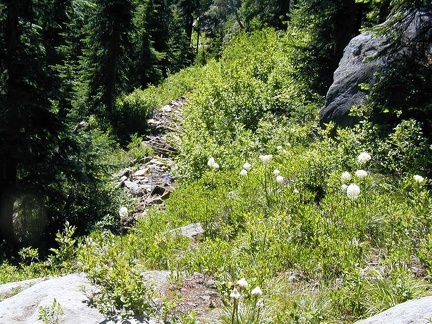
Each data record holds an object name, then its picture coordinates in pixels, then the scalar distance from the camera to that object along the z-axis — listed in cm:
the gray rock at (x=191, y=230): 697
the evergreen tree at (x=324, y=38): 1277
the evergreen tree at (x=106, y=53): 1894
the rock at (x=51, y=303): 371
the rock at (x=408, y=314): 290
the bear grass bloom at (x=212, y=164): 819
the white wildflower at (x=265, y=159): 685
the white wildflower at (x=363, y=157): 605
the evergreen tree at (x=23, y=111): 950
